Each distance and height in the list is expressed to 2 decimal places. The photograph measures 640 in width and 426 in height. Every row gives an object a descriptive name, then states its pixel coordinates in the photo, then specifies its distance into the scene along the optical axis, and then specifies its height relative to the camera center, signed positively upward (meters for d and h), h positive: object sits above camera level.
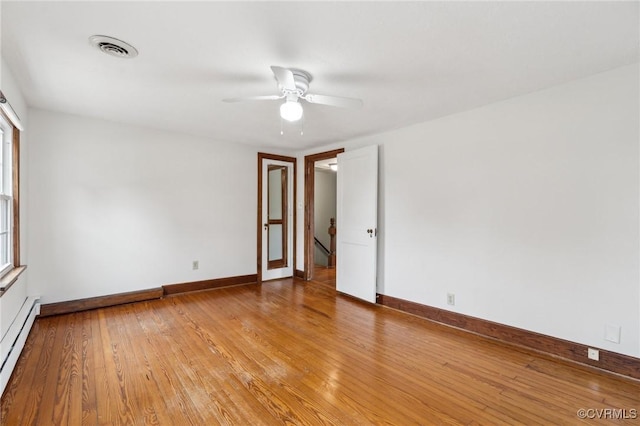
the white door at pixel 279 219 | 5.29 -0.15
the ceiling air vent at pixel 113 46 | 1.86 +1.08
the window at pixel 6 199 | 2.59 +0.08
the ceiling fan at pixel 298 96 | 2.26 +0.89
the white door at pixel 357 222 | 3.92 -0.16
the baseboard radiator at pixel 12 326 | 2.06 -1.00
